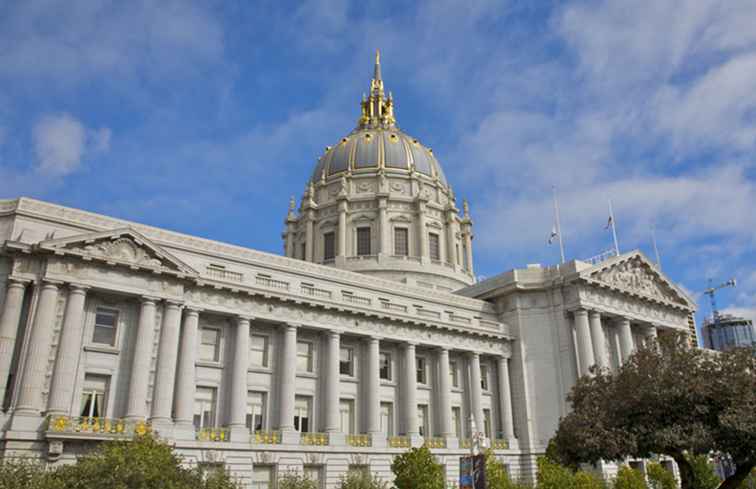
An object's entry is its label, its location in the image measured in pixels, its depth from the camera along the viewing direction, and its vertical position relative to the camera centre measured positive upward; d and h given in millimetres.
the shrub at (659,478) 50072 +948
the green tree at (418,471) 33562 +1075
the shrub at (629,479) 43969 +788
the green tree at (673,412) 31766 +3773
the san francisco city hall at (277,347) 36469 +9630
